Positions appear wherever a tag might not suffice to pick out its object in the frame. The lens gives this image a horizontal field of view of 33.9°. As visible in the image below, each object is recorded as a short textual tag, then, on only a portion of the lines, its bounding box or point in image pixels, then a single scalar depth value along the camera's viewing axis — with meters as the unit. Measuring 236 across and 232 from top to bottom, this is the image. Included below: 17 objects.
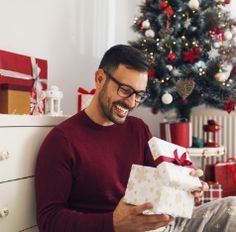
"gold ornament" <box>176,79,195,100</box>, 2.39
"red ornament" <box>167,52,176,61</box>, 2.36
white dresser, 1.16
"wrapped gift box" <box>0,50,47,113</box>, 1.62
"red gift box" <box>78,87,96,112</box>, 1.64
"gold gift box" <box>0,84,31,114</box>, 1.29
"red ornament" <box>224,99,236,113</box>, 2.44
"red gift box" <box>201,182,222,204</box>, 2.32
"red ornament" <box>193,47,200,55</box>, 2.38
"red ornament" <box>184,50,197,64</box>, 2.38
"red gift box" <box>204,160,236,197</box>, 2.41
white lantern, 1.58
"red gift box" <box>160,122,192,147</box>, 2.50
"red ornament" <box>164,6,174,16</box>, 2.36
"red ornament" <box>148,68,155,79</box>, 2.38
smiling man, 1.12
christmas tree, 2.40
